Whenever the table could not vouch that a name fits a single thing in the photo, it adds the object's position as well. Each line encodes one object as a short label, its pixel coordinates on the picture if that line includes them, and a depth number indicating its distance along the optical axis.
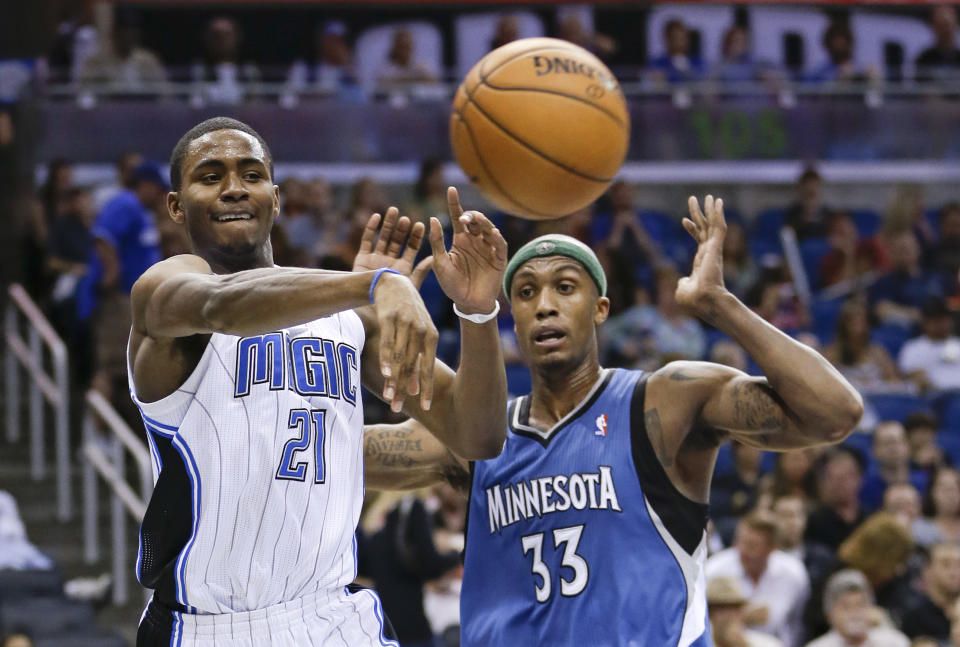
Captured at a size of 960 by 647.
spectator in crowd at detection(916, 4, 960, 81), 14.41
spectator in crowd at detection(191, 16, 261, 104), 12.79
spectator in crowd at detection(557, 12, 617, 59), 13.46
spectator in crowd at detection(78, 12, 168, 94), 12.62
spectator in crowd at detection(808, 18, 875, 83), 14.28
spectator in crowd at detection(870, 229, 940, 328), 12.20
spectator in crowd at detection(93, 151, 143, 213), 10.91
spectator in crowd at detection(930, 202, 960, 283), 12.53
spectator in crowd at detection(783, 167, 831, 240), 12.95
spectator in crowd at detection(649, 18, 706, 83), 13.89
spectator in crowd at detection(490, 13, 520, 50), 13.40
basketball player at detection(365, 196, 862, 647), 4.56
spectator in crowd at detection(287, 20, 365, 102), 13.19
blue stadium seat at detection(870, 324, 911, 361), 11.66
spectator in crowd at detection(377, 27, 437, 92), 13.22
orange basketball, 5.16
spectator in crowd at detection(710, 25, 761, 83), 14.02
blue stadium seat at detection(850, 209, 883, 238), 13.84
